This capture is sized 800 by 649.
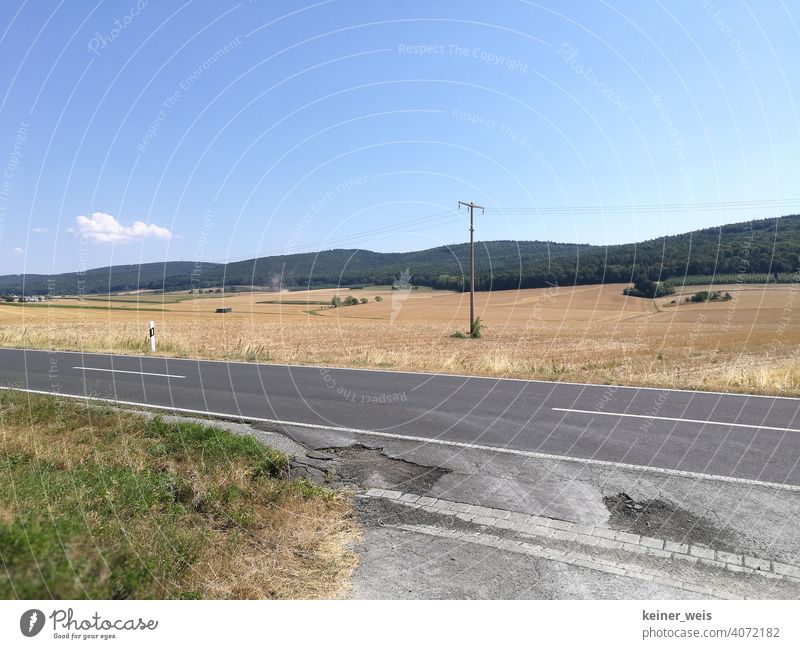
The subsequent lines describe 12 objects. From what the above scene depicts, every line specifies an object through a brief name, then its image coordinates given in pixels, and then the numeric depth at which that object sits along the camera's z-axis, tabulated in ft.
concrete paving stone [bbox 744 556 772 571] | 13.72
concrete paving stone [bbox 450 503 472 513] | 17.72
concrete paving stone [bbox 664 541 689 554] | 14.71
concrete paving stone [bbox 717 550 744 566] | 14.03
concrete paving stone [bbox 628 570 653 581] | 13.25
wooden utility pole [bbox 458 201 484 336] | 95.30
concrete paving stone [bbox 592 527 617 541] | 15.58
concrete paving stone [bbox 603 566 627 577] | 13.47
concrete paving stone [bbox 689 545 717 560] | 14.40
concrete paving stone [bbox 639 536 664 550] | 15.02
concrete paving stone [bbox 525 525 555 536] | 15.80
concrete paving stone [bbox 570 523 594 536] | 15.93
